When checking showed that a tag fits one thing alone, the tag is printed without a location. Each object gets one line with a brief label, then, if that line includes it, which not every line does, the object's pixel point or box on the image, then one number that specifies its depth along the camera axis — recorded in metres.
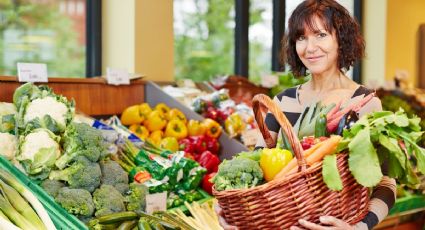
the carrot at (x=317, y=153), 1.49
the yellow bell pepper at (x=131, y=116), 3.38
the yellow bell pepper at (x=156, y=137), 3.39
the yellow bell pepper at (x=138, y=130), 3.36
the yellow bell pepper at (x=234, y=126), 3.60
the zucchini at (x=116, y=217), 2.12
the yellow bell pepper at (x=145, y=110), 3.42
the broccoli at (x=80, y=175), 2.23
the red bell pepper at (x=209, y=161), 3.17
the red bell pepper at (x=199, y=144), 3.34
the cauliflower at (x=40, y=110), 2.36
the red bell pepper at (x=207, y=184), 2.94
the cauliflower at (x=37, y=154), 2.21
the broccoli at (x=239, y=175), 1.50
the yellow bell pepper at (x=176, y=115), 3.49
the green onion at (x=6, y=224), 1.71
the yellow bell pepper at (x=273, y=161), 1.52
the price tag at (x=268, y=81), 4.69
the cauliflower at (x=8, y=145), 2.23
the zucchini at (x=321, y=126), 1.63
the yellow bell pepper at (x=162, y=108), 3.52
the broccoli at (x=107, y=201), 2.20
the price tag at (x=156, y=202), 2.47
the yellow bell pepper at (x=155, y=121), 3.41
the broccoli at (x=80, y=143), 2.29
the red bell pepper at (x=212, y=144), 3.37
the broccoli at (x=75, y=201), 2.11
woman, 1.82
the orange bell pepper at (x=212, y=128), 3.45
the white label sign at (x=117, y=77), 3.34
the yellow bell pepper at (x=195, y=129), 3.47
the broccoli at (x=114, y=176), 2.42
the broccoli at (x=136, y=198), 2.39
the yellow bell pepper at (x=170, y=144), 3.31
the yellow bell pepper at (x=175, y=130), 3.42
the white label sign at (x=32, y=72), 2.70
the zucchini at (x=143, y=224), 2.05
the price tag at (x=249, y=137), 3.53
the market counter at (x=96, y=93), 2.96
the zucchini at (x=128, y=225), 2.08
